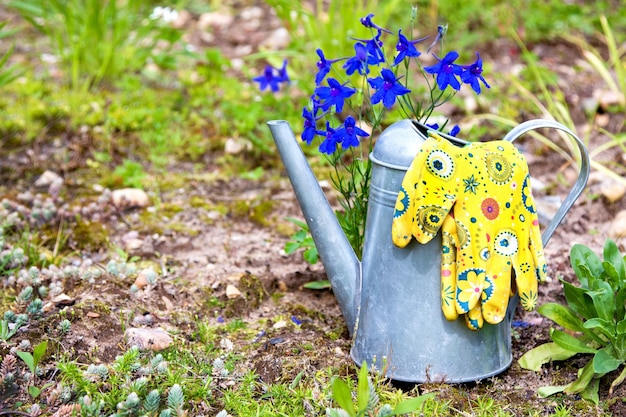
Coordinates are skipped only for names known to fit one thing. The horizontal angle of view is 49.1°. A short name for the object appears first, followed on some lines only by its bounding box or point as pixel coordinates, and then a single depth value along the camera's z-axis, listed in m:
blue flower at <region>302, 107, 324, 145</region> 1.78
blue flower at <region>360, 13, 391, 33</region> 1.66
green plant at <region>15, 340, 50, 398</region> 1.57
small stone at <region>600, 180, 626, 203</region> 2.73
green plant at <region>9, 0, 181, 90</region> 3.44
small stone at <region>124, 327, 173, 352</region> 1.79
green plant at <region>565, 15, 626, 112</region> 3.22
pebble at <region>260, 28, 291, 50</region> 4.23
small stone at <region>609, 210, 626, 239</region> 2.48
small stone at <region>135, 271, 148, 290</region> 2.12
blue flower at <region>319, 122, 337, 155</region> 1.74
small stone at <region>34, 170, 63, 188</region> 2.88
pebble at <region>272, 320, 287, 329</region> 2.00
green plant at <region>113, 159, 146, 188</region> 2.91
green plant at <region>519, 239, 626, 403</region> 1.64
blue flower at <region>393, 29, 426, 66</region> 1.64
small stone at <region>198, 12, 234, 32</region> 4.75
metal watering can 1.62
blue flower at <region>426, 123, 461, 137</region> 1.75
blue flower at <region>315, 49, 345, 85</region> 1.76
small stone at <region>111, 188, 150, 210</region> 2.72
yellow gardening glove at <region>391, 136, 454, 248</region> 1.54
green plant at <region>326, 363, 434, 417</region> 1.41
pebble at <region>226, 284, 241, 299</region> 2.14
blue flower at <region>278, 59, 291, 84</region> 2.32
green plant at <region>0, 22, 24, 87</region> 2.79
